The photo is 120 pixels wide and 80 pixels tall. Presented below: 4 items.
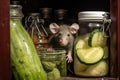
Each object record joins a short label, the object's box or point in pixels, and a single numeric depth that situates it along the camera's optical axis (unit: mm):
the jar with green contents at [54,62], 669
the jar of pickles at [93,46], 691
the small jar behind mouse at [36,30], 744
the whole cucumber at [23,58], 591
